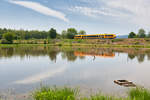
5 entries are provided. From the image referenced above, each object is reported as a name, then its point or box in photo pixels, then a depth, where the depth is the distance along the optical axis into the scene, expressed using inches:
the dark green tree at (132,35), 6086.6
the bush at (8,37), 4923.7
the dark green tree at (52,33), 6540.4
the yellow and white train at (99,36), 4849.4
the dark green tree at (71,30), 7810.0
